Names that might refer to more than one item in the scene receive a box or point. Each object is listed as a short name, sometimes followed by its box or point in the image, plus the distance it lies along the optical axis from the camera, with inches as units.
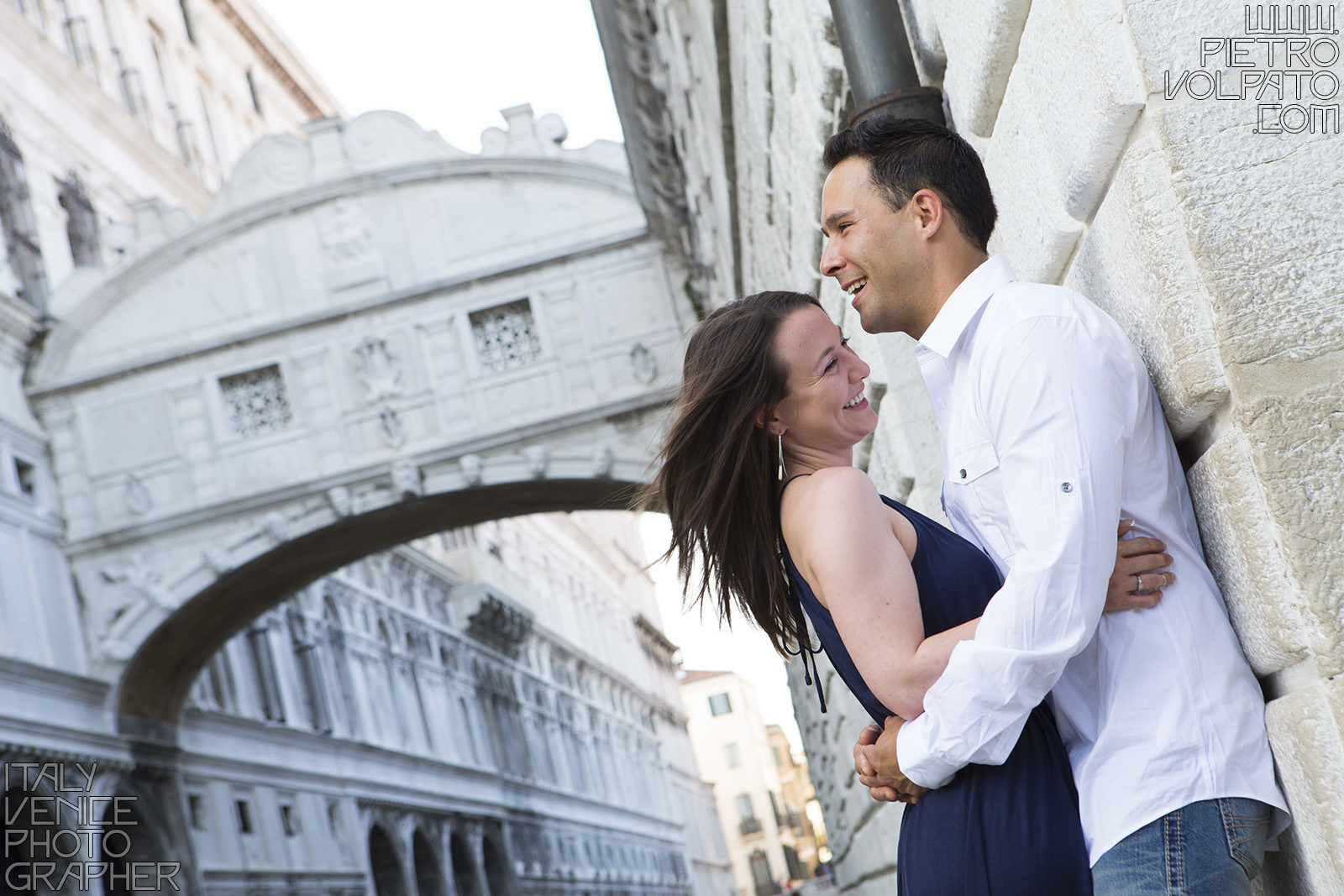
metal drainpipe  112.6
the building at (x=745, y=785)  2783.0
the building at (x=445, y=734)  702.5
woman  64.1
